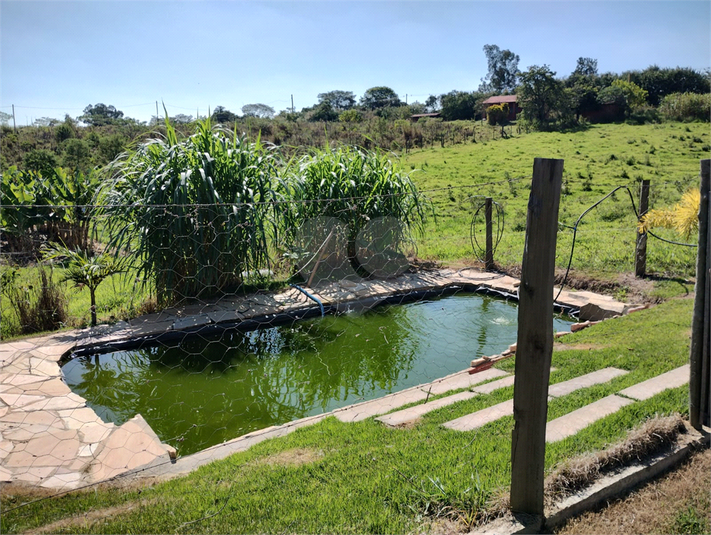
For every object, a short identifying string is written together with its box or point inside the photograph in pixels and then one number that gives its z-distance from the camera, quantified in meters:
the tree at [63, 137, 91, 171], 16.97
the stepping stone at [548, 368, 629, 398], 3.54
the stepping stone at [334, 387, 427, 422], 3.69
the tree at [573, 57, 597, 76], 59.62
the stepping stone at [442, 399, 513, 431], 3.07
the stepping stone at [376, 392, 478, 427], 3.38
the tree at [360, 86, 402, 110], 59.86
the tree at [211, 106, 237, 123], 37.06
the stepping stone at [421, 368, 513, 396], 4.14
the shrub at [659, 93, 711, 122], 24.59
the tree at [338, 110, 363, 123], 32.72
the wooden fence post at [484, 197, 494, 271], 7.78
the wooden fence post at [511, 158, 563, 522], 2.07
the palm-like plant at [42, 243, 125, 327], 5.45
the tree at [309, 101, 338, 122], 36.97
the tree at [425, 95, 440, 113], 52.41
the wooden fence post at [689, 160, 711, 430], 2.95
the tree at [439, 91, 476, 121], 36.38
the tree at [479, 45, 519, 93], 69.50
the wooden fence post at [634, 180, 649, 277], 6.73
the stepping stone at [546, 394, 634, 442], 2.88
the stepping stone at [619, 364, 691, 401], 3.35
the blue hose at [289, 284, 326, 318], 6.40
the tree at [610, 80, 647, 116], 29.16
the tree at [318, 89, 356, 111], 60.81
